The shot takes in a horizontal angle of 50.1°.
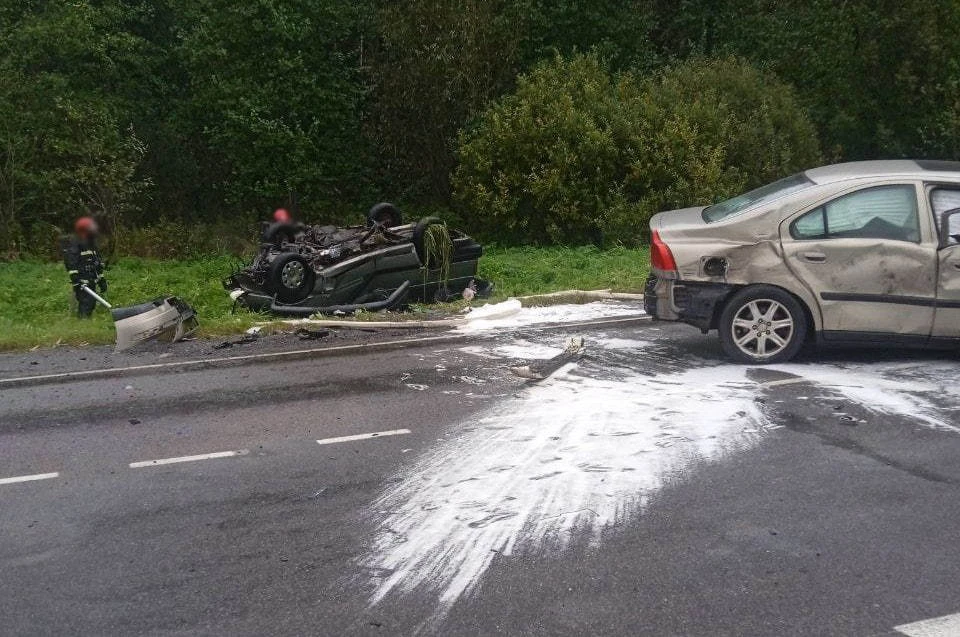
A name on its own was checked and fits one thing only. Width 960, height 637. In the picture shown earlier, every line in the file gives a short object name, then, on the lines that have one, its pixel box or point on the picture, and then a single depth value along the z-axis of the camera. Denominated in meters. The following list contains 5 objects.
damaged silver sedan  8.40
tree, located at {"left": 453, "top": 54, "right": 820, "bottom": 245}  20.23
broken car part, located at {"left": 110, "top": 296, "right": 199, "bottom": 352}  10.55
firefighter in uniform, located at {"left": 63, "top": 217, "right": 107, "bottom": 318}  12.48
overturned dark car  12.38
